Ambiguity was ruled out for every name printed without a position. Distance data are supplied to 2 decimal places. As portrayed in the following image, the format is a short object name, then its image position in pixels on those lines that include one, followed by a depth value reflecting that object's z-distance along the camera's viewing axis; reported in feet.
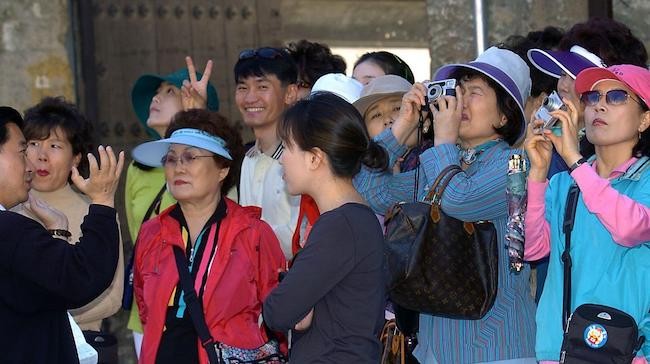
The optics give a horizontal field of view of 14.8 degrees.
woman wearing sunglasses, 26.51
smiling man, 37.35
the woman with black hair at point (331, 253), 25.64
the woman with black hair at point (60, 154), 38.79
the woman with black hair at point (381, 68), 39.63
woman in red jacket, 32.73
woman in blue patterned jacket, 29.52
